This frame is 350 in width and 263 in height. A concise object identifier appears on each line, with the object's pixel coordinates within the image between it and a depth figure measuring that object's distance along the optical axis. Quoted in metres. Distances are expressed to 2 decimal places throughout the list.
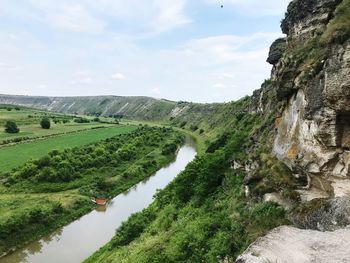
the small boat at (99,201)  48.78
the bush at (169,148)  79.75
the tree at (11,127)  94.62
